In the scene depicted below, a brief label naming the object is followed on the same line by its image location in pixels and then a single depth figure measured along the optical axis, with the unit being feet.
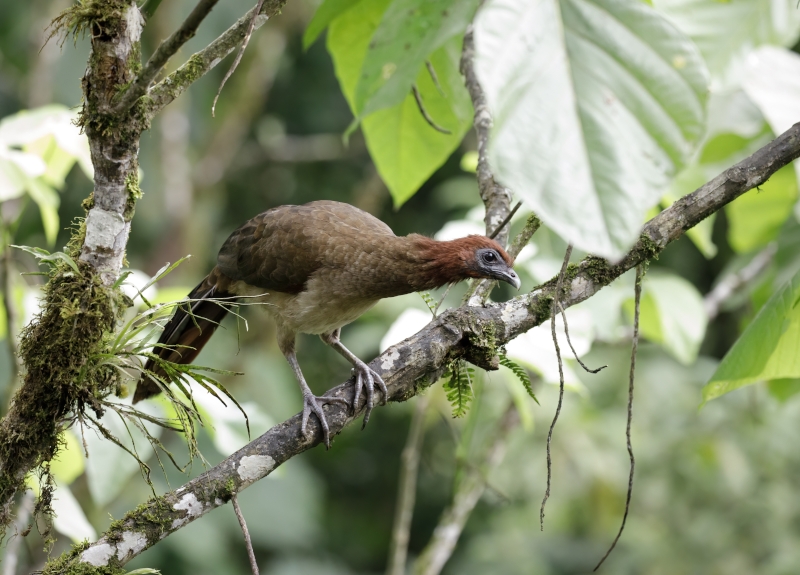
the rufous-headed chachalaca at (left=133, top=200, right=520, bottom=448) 18.51
